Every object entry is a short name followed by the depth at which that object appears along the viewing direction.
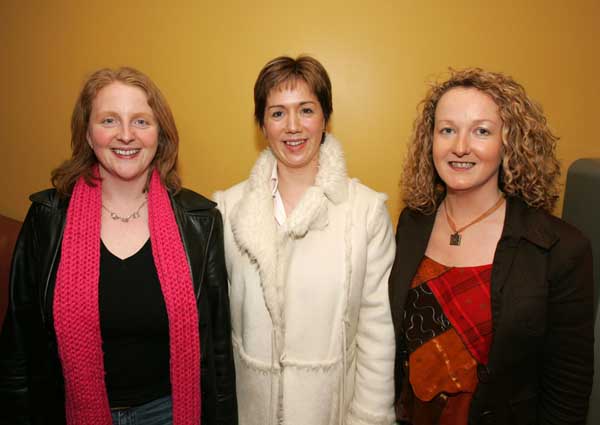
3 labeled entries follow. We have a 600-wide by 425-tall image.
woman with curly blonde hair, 1.29
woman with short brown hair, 1.50
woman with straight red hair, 1.33
